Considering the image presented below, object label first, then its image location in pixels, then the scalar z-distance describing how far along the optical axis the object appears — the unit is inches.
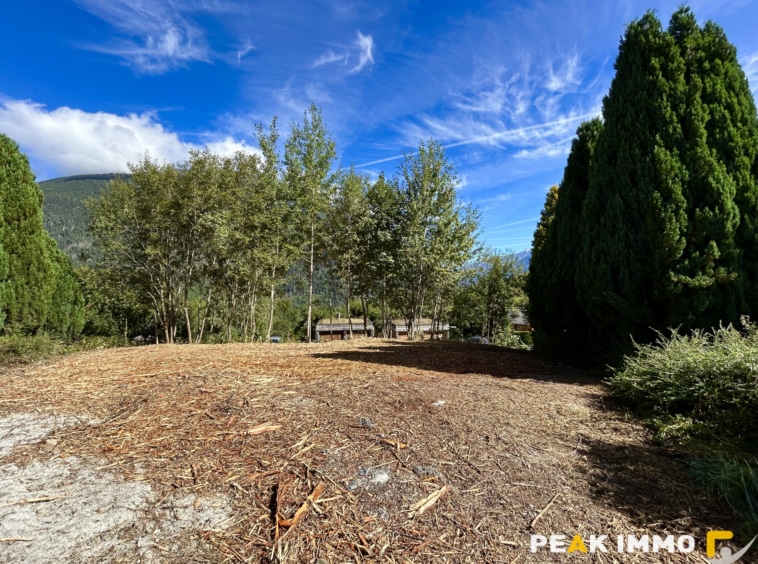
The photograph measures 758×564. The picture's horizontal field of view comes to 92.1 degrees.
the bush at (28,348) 172.9
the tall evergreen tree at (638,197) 151.8
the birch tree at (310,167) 385.7
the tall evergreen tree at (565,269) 207.9
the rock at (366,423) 92.1
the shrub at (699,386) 96.4
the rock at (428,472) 73.0
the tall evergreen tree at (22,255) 208.7
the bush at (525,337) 721.6
